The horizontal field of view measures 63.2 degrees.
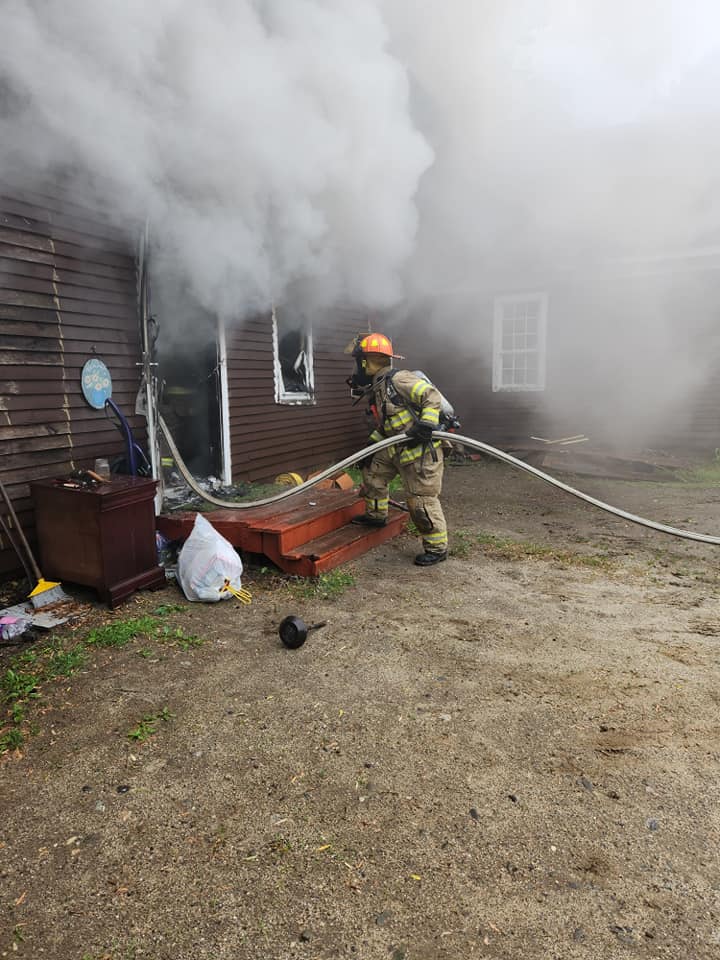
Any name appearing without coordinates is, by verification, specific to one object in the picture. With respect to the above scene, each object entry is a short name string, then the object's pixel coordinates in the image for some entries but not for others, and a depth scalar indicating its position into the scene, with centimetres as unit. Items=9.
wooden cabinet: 367
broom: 371
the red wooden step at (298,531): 424
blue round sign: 466
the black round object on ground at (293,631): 311
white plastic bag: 385
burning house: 417
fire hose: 397
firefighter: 446
